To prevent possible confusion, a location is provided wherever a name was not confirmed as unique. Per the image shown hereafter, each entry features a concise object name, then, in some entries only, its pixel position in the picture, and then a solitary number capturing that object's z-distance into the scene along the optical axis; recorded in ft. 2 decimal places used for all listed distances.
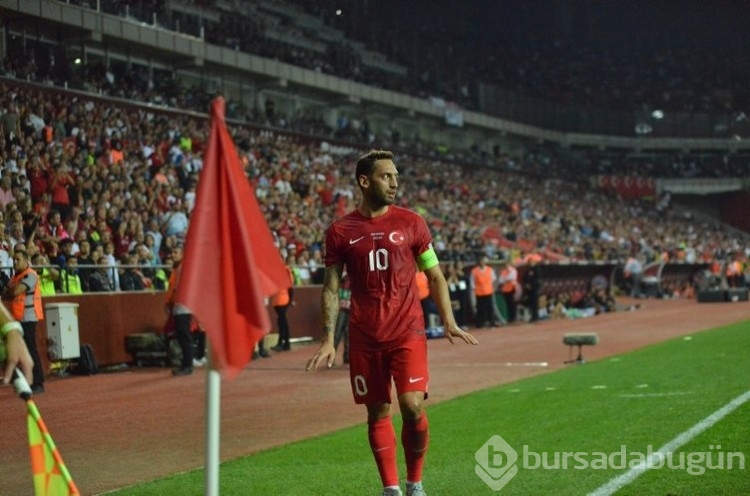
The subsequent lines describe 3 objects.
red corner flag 14.25
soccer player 22.15
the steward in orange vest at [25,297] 47.85
